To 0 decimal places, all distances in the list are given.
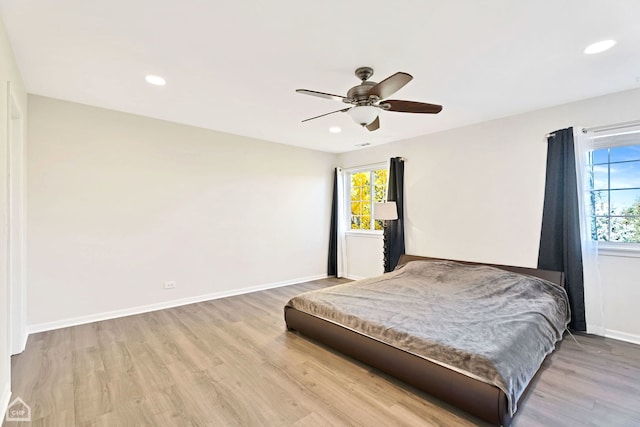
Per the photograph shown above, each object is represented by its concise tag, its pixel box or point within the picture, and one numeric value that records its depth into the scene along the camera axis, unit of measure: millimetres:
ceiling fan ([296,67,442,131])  2346
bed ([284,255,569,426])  1917
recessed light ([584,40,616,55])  2186
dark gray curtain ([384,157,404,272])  4930
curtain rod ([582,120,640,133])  3013
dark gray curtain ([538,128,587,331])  3240
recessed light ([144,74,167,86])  2799
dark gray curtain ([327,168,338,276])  6047
